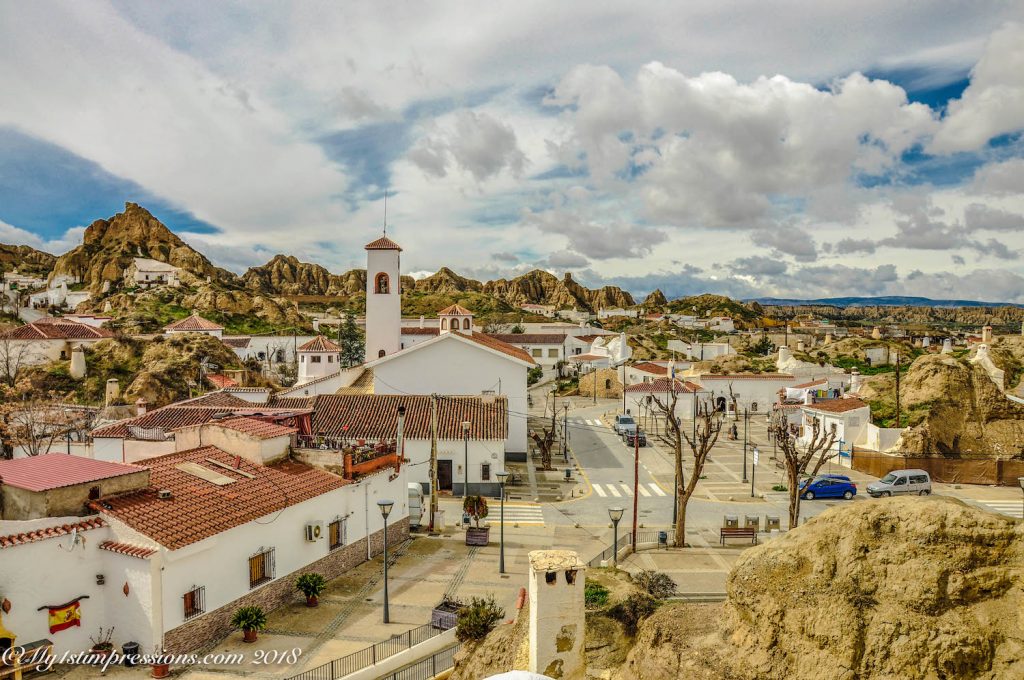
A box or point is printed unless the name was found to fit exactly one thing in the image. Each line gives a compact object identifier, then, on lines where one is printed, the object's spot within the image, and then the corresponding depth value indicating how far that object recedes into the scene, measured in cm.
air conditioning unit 1773
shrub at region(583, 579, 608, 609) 1088
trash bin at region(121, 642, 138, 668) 1288
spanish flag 1251
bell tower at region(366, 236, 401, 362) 4391
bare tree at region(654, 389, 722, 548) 2220
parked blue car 2952
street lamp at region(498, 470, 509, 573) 1911
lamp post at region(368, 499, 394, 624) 1635
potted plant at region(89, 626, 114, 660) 1299
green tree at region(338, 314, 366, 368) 8125
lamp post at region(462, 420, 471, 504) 2860
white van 2446
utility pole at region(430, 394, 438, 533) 2392
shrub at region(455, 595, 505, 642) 1272
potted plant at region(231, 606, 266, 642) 1433
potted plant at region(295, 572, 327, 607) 1652
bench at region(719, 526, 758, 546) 2270
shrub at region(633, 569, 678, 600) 1428
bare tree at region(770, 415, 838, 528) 2116
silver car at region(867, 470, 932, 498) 2898
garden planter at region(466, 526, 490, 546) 2194
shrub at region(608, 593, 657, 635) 1027
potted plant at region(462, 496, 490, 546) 2350
